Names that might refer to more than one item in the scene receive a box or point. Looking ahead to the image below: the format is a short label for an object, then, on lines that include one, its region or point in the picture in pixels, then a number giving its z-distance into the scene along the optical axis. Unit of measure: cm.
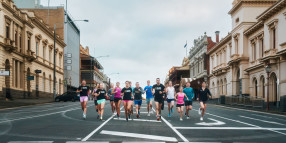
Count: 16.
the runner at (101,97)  1759
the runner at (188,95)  1860
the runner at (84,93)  1794
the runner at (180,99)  1795
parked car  5029
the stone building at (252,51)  3838
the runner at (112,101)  2141
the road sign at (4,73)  2856
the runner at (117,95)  1788
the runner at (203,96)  1816
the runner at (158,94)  1780
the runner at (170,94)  1905
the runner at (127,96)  1717
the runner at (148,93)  1989
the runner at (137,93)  1878
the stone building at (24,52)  4150
